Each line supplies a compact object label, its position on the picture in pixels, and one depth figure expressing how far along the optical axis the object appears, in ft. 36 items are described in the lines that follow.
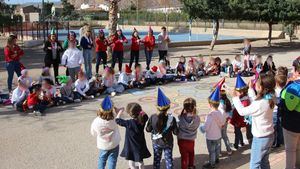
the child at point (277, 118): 20.30
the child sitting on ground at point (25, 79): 33.01
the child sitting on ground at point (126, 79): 40.09
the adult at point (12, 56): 37.11
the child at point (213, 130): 20.22
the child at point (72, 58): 38.58
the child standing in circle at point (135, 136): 18.39
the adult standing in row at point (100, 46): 45.91
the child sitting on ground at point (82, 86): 36.03
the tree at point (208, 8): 79.66
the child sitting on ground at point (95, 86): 37.24
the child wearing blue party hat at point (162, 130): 18.48
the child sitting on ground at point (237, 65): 48.81
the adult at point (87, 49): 43.32
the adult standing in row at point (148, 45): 50.52
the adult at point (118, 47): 47.52
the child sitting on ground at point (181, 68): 46.19
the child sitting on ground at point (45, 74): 35.19
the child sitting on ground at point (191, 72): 46.24
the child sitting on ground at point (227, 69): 48.55
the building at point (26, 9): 343.67
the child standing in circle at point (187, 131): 19.40
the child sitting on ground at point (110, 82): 38.36
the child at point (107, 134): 17.95
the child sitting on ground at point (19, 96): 31.70
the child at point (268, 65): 43.71
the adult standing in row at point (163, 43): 51.31
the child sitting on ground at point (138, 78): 41.32
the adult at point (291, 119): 16.80
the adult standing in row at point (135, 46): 49.10
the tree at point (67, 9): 272.21
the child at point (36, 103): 31.04
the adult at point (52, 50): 41.55
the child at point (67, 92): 34.55
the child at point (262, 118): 16.38
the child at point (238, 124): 21.08
